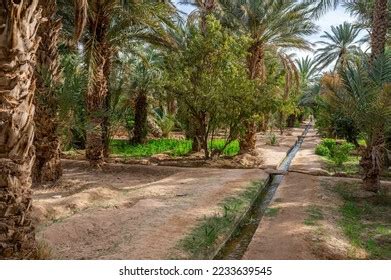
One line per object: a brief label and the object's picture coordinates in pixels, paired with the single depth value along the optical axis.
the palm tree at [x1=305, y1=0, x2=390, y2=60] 10.83
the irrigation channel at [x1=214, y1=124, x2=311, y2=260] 6.09
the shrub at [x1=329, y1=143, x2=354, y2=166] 14.42
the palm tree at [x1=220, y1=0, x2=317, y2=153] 16.14
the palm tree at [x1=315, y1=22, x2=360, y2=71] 32.09
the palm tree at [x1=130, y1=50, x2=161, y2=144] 19.86
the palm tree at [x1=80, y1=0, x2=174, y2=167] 11.30
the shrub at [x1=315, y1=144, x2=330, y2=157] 17.41
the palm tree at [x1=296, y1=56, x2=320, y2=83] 45.89
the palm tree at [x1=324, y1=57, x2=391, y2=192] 9.61
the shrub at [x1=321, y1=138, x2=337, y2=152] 19.47
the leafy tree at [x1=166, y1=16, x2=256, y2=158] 13.65
